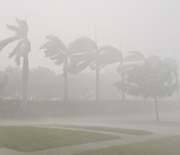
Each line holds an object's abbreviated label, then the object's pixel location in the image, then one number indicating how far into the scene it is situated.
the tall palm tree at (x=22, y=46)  27.47
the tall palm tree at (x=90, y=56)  31.98
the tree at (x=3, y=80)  29.97
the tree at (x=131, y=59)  31.25
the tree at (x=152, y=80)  24.36
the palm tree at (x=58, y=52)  31.25
